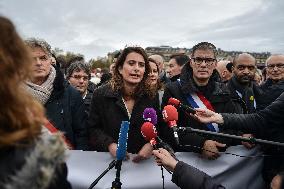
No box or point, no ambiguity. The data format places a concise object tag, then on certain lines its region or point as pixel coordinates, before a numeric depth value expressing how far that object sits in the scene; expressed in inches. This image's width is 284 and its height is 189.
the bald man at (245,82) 117.9
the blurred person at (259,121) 77.5
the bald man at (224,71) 184.3
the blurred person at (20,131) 32.6
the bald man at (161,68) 174.6
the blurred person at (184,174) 51.6
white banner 81.8
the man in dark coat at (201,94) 84.2
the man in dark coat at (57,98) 89.2
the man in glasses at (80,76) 134.4
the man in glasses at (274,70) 131.6
